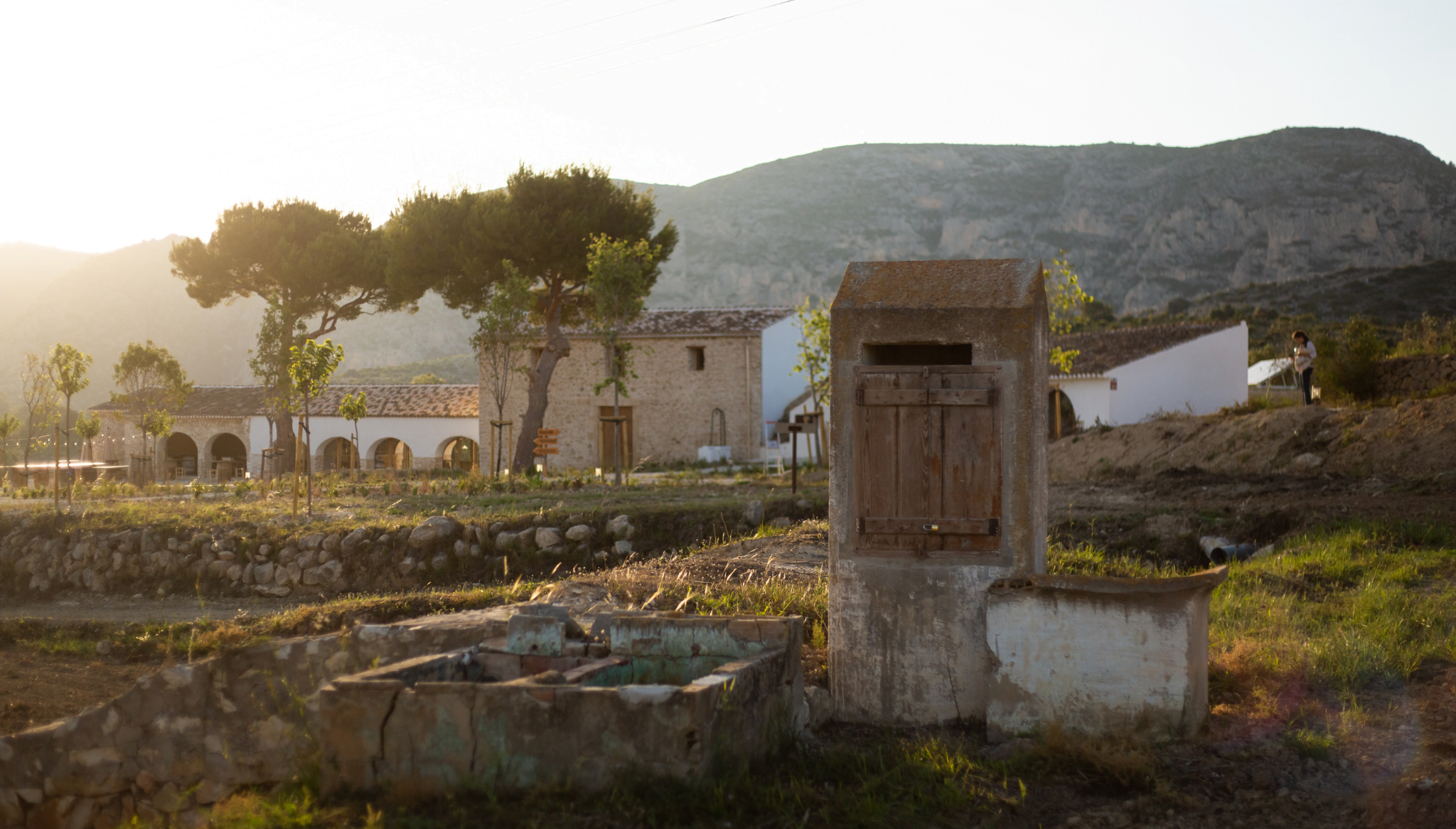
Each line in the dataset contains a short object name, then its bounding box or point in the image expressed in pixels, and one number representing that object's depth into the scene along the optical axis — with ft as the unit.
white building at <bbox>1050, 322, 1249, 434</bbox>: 98.17
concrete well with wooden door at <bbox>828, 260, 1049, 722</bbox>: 21.18
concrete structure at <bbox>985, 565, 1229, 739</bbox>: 19.29
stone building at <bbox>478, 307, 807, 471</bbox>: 106.22
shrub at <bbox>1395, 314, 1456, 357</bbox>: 67.97
